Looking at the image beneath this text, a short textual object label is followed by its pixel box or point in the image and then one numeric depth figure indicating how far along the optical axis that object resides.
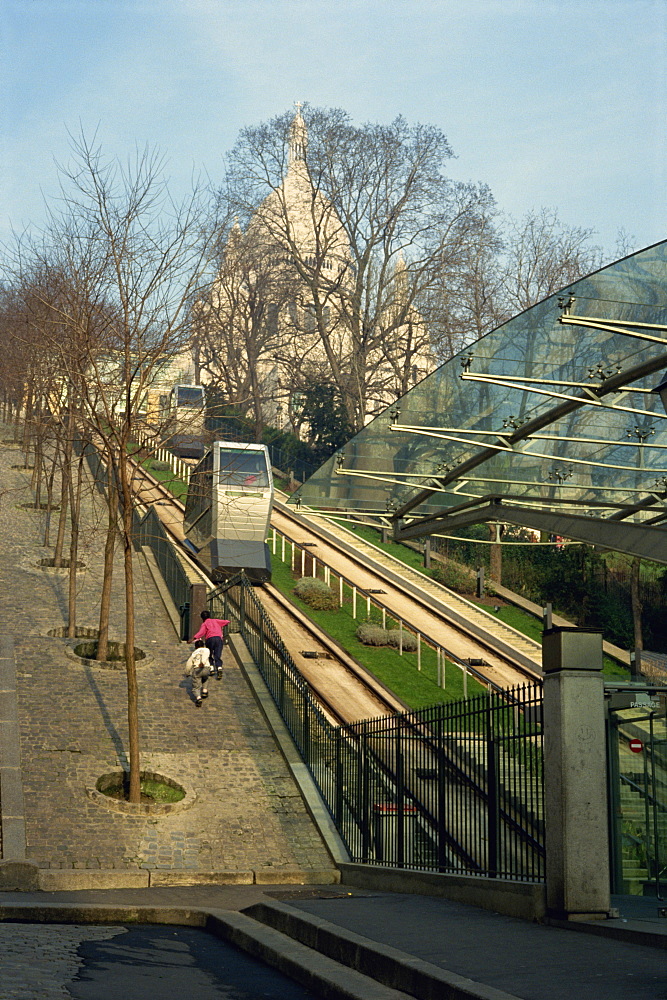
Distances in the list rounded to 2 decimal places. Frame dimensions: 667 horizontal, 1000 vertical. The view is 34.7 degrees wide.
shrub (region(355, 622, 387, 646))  30.02
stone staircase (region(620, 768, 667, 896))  9.07
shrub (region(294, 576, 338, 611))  33.44
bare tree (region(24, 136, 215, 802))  18.19
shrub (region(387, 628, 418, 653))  30.20
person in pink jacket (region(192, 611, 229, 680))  21.05
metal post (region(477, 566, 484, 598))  36.72
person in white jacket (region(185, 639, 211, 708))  19.58
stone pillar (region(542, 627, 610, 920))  8.63
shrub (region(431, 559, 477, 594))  37.84
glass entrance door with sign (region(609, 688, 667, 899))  8.99
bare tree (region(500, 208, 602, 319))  49.41
